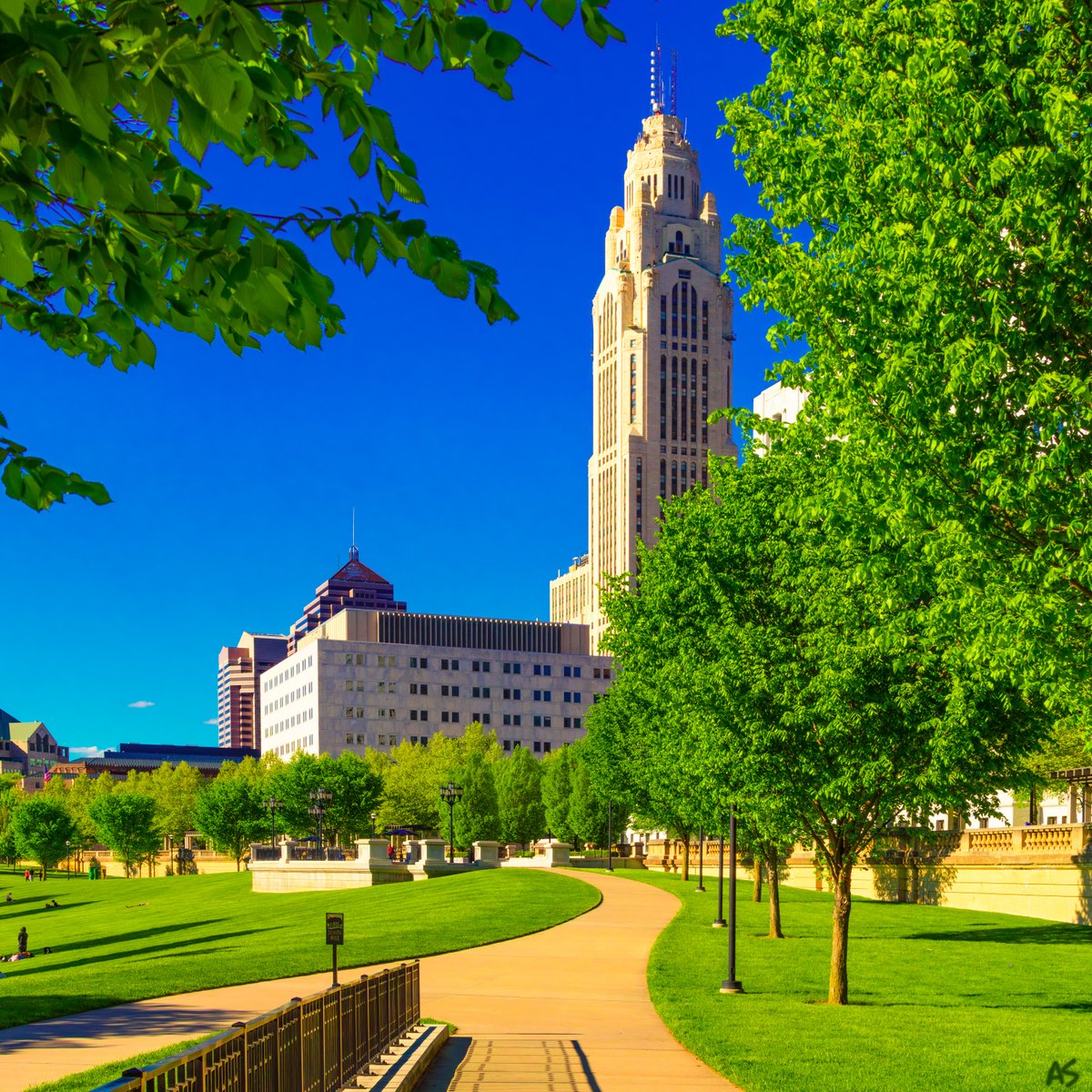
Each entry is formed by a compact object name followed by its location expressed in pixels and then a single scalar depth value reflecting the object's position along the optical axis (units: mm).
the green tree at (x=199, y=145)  4449
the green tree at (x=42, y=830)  124969
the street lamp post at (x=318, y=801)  84488
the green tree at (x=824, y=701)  24172
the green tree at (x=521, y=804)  110750
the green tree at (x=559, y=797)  100750
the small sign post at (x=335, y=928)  20312
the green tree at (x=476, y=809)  107750
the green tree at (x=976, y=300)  13828
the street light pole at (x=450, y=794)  80250
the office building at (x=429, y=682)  173000
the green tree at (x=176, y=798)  137500
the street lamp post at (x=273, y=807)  105406
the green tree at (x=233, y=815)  112750
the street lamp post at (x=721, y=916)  35394
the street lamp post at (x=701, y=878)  50862
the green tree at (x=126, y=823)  118188
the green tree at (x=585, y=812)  95000
